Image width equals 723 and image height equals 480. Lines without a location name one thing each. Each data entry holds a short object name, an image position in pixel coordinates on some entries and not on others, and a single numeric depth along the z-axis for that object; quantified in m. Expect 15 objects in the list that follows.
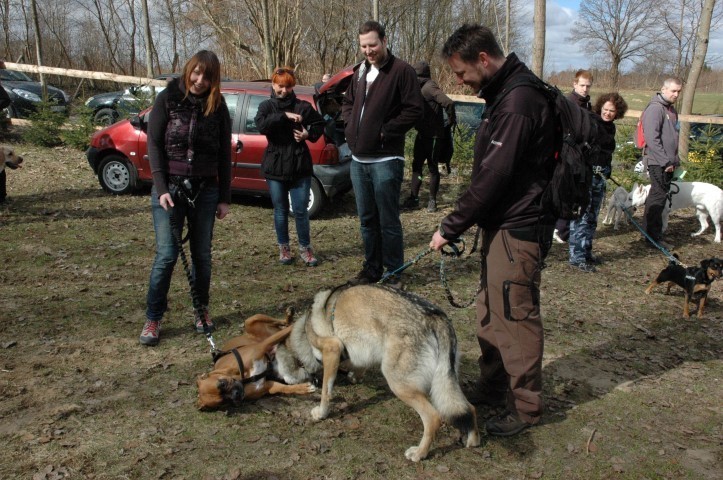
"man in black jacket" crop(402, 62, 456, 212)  8.84
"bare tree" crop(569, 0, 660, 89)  42.59
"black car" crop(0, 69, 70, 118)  15.92
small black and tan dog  5.80
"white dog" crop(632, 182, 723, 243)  8.73
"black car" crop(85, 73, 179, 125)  11.70
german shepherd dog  3.11
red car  8.16
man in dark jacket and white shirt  5.11
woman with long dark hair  4.03
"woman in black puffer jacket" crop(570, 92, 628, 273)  6.82
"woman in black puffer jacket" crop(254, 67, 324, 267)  5.99
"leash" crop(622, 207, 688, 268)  6.14
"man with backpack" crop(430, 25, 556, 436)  2.94
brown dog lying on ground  3.43
